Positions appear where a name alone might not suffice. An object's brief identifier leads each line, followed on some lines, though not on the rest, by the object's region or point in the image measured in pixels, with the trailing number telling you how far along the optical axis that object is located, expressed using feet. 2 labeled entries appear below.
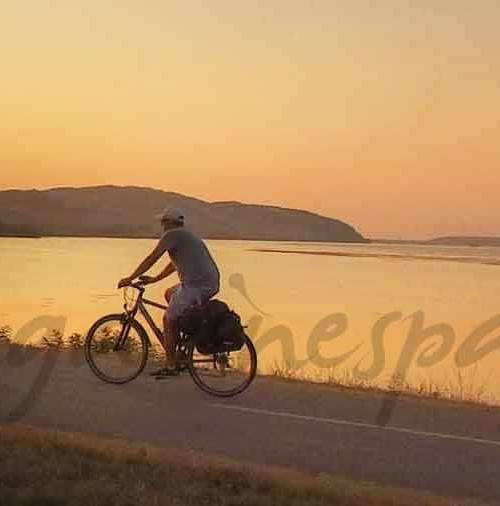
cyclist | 35.88
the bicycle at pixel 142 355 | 36.91
